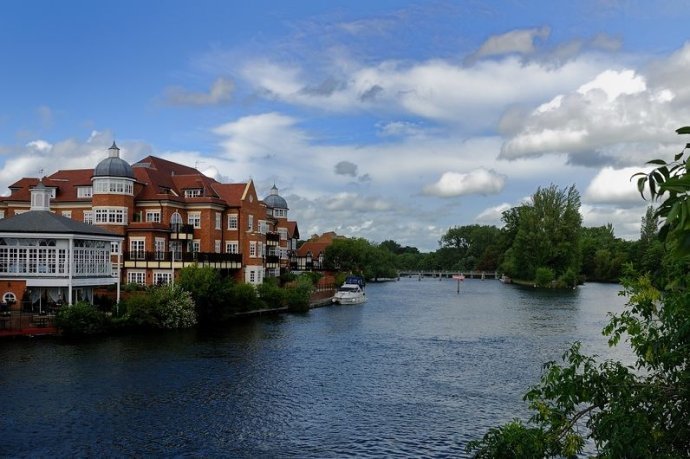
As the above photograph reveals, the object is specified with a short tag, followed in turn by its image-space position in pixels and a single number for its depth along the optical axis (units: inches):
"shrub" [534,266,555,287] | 4015.8
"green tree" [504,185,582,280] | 4052.7
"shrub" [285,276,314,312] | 2182.6
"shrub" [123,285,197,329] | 1524.4
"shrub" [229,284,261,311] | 1846.0
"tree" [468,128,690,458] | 248.8
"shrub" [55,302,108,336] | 1358.3
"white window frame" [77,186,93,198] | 2049.7
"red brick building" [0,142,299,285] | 1925.4
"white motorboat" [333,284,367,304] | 2600.9
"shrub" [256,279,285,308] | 2086.6
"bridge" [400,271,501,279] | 6240.2
